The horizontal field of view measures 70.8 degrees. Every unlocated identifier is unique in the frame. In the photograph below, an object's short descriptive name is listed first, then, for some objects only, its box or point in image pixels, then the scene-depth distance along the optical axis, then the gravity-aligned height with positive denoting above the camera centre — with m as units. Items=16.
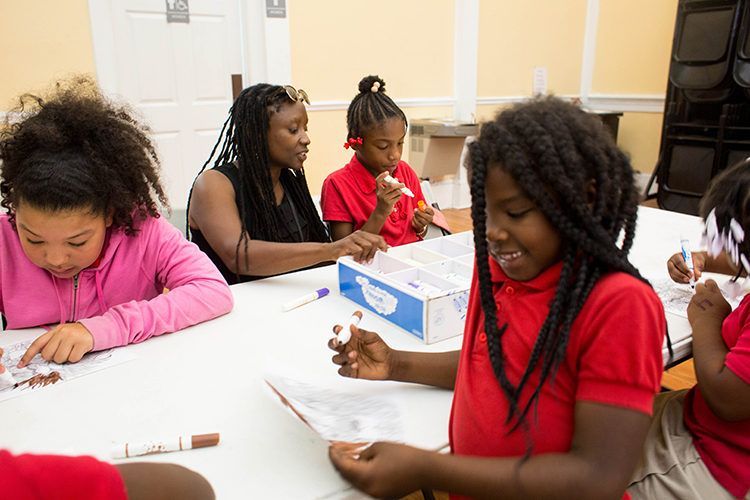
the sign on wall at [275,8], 3.67 +0.68
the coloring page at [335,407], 0.76 -0.45
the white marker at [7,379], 0.93 -0.47
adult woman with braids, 1.55 -0.28
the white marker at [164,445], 0.75 -0.47
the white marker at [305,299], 1.27 -0.46
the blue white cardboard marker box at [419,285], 1.10 -0.40
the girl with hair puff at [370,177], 1.92 -0.25
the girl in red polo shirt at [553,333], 0.62 -0.27
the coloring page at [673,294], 1.26 -0.45
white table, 0.73 -0.48
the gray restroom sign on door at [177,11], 3.40 +0.61
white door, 3.26 +0.25
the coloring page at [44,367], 0.93 -0.47
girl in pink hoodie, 1.07 -0.28
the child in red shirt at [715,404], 0.90 -0.51
